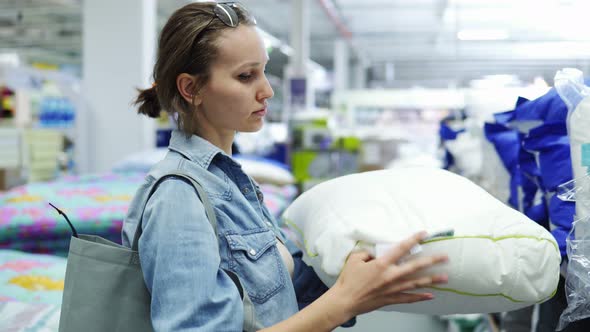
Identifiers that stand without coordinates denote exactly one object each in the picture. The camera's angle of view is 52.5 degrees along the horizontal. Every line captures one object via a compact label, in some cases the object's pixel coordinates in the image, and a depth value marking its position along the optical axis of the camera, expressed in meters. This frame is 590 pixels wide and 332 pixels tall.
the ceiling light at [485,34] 11.15
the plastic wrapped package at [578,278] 1.08
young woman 0.93
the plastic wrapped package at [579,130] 1.12
